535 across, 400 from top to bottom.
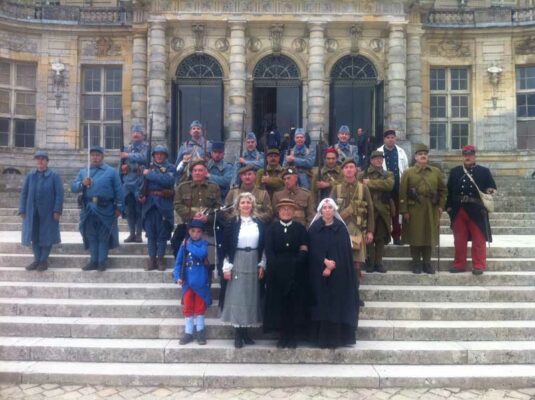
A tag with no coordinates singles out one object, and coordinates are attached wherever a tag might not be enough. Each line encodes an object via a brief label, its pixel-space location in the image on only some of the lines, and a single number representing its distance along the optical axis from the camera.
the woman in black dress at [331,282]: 5.88
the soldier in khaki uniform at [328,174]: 7.42
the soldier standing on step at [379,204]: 7.48
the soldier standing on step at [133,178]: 8.55
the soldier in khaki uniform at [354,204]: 6.78
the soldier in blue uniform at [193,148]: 8.12
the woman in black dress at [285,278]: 5.83
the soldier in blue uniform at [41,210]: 7.64
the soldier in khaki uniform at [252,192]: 6.47
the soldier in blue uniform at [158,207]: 7.52
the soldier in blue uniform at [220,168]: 7.81
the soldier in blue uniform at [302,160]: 8.15
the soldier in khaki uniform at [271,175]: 7.42
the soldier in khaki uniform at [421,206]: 7.49
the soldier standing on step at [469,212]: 7.62
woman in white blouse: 5.88
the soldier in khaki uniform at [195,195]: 6.82
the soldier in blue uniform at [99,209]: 7.61
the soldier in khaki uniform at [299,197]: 6.75
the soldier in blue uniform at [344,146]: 8.87
